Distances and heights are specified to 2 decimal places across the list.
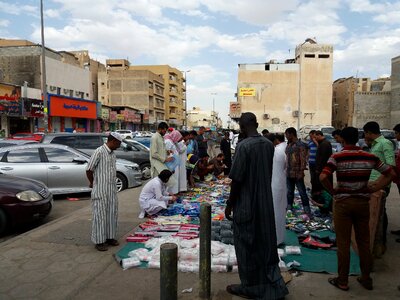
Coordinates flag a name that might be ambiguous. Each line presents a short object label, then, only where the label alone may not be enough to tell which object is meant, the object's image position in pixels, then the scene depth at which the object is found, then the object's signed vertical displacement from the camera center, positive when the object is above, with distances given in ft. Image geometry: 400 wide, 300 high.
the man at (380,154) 15.78 -1.12
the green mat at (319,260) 14.83 -5.76
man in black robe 11.46 -2.91
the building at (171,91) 280.72 +30.17
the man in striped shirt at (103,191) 16.97 -3.05
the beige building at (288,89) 191.62 +21.00
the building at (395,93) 142.92 +15.29
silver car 30.30 -3.27
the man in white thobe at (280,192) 17.44 -3.12
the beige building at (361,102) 164.25 +13.00
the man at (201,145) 41.57 -2.05
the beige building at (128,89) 217.77 +23.33
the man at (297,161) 23.29 -2.09
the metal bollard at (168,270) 9.60 -3.83
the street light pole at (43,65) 71.61 +12.28
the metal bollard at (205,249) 11.98 -4.04
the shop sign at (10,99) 86.99 +6.62
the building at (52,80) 109.50 +15.18
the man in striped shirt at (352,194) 12.42 -2.28
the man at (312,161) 25.82 -2.54
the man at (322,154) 23.44 -1.63
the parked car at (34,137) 57.37 -1.76
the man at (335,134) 19.58 -0.29
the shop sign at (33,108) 94.73 +5.08
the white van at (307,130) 97.88 -0.37
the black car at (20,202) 20.52 -4.45
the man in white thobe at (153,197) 23.41 -4.57
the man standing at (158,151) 27.53 -1.81
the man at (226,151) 42.78 -2.74
